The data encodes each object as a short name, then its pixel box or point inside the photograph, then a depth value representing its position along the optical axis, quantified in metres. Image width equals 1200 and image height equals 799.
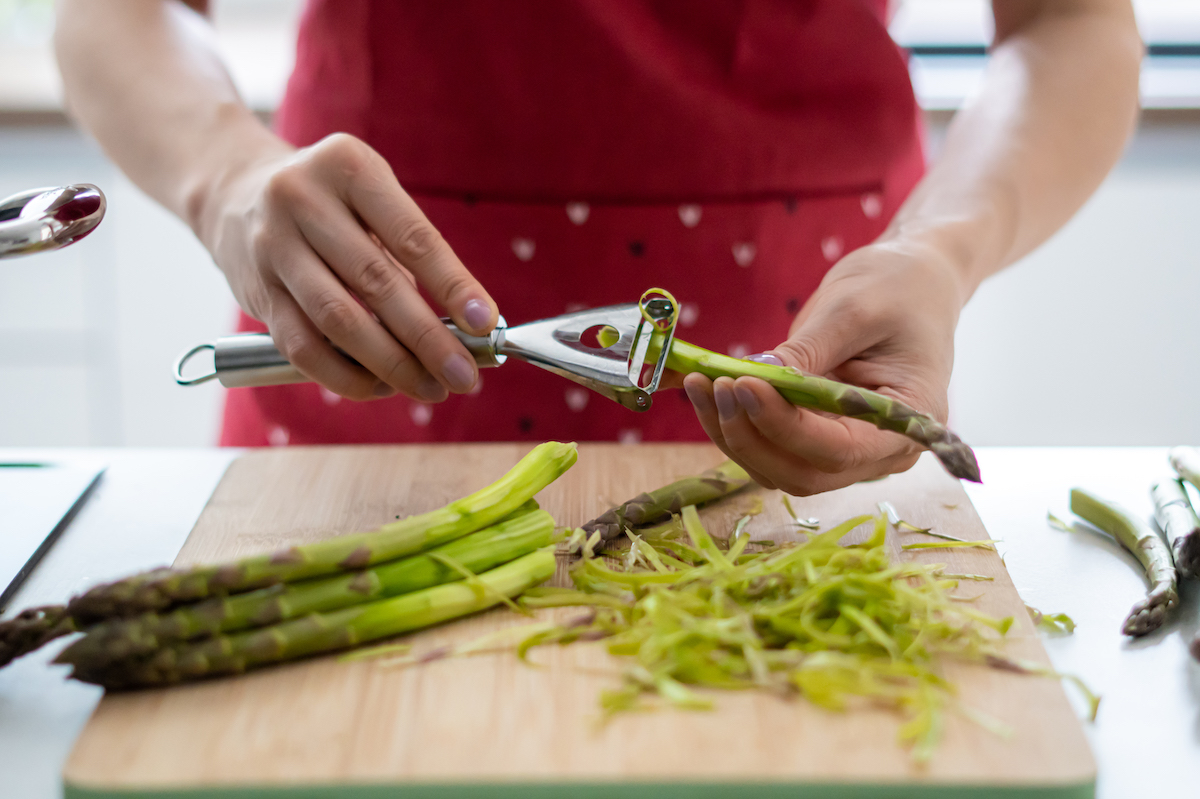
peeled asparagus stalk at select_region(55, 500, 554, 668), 0.56
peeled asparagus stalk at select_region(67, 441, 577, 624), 0.57
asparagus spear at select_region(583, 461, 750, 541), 0.68
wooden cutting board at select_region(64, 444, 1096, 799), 0.53
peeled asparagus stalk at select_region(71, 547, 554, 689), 0.57
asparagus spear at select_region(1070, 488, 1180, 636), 0.61
